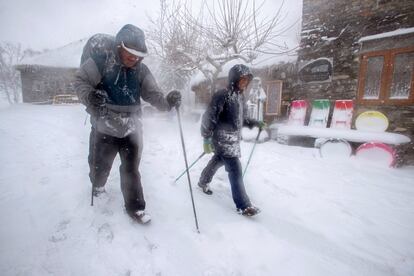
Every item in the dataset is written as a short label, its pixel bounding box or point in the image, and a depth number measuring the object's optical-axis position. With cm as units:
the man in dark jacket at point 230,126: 286
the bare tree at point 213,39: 970
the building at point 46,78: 2100
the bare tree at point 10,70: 2837
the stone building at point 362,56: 627
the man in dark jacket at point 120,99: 219
